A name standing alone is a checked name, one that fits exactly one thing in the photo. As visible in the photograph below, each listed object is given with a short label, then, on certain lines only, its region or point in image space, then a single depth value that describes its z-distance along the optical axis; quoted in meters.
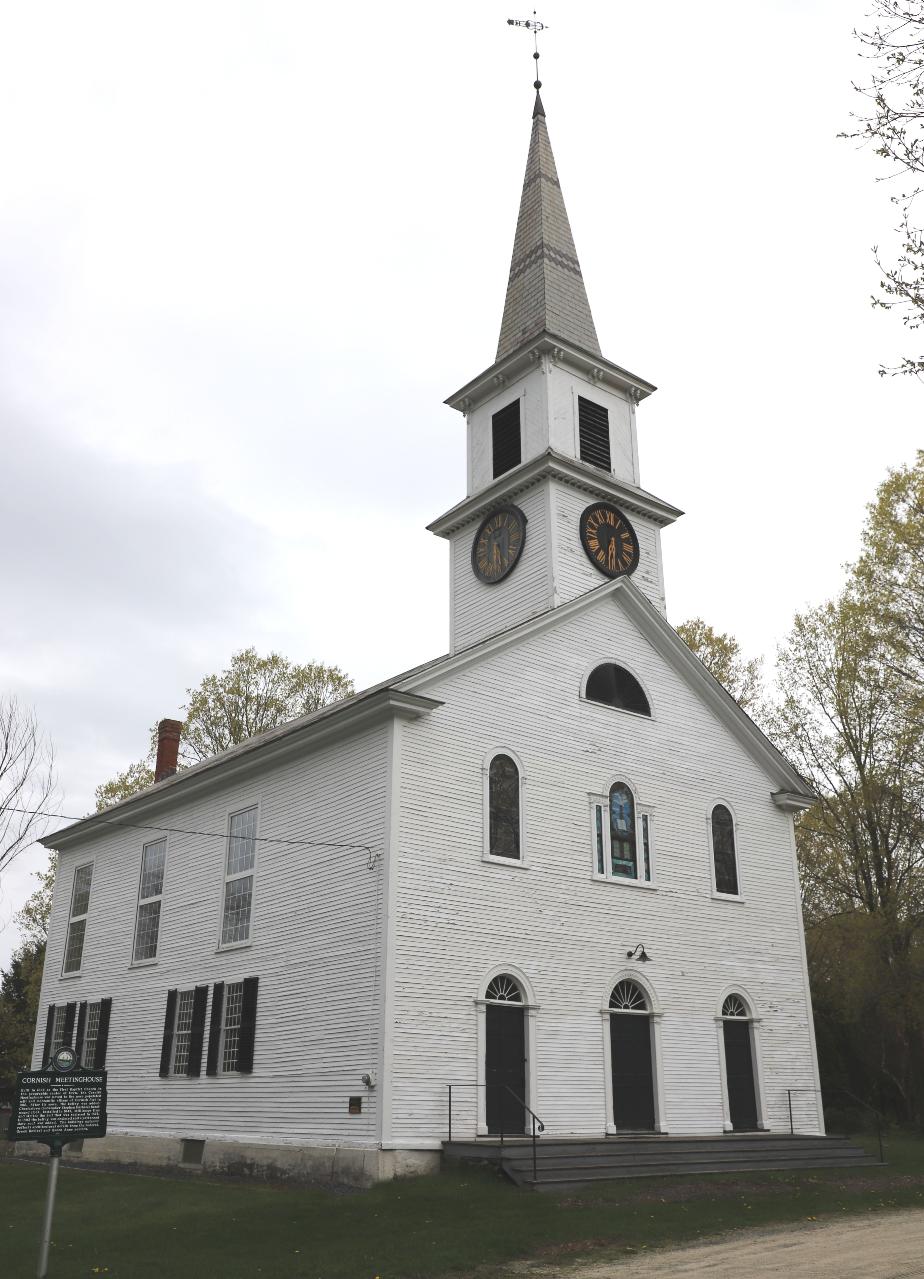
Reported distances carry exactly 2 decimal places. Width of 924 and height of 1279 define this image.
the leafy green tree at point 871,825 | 26.97
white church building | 18.27
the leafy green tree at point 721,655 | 35.31
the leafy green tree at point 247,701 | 38.94
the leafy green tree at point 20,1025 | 41.88
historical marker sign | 10.95
